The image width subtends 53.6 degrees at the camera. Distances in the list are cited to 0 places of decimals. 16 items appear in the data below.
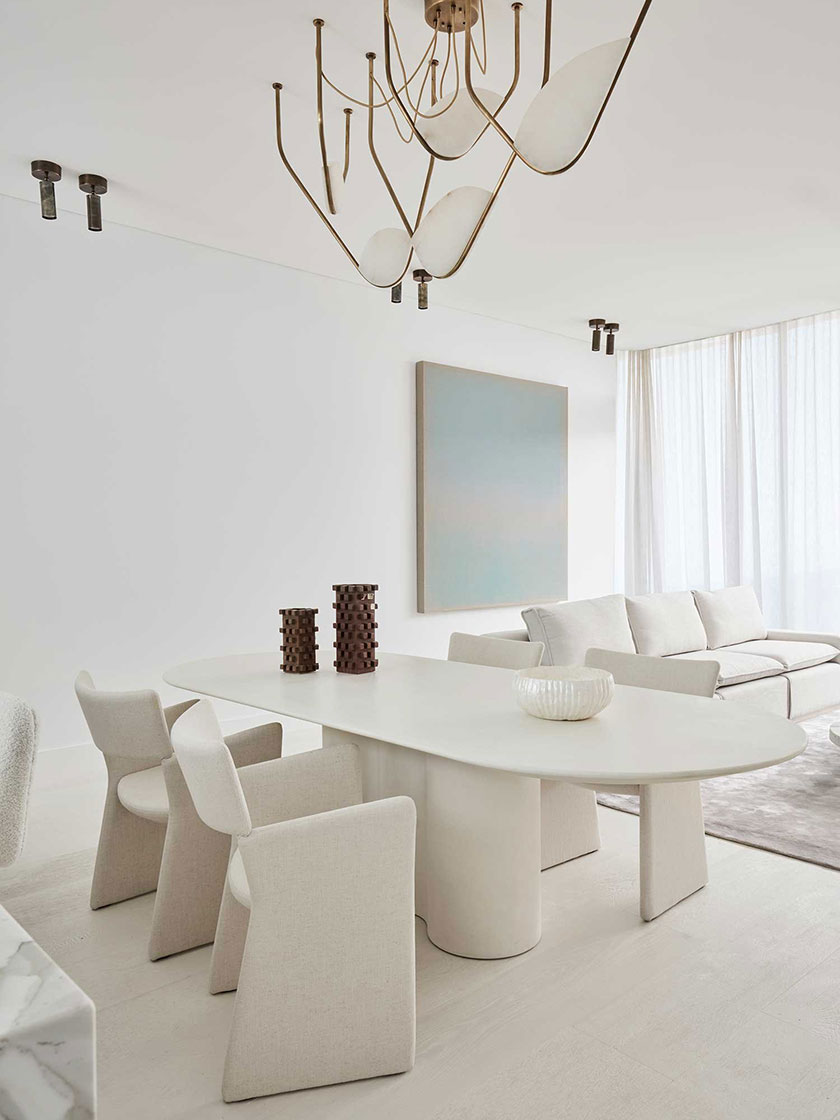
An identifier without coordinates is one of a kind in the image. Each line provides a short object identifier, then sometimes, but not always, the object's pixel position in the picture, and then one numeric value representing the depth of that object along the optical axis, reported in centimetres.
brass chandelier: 185
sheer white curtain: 607
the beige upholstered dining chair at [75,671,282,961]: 225
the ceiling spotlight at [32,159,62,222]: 343
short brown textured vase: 284
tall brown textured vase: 280
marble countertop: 47
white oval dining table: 175
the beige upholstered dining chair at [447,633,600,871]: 285
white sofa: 445
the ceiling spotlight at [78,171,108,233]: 357
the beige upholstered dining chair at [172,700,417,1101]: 165
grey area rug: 306
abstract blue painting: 551
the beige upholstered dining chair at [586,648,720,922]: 245
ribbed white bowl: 204
